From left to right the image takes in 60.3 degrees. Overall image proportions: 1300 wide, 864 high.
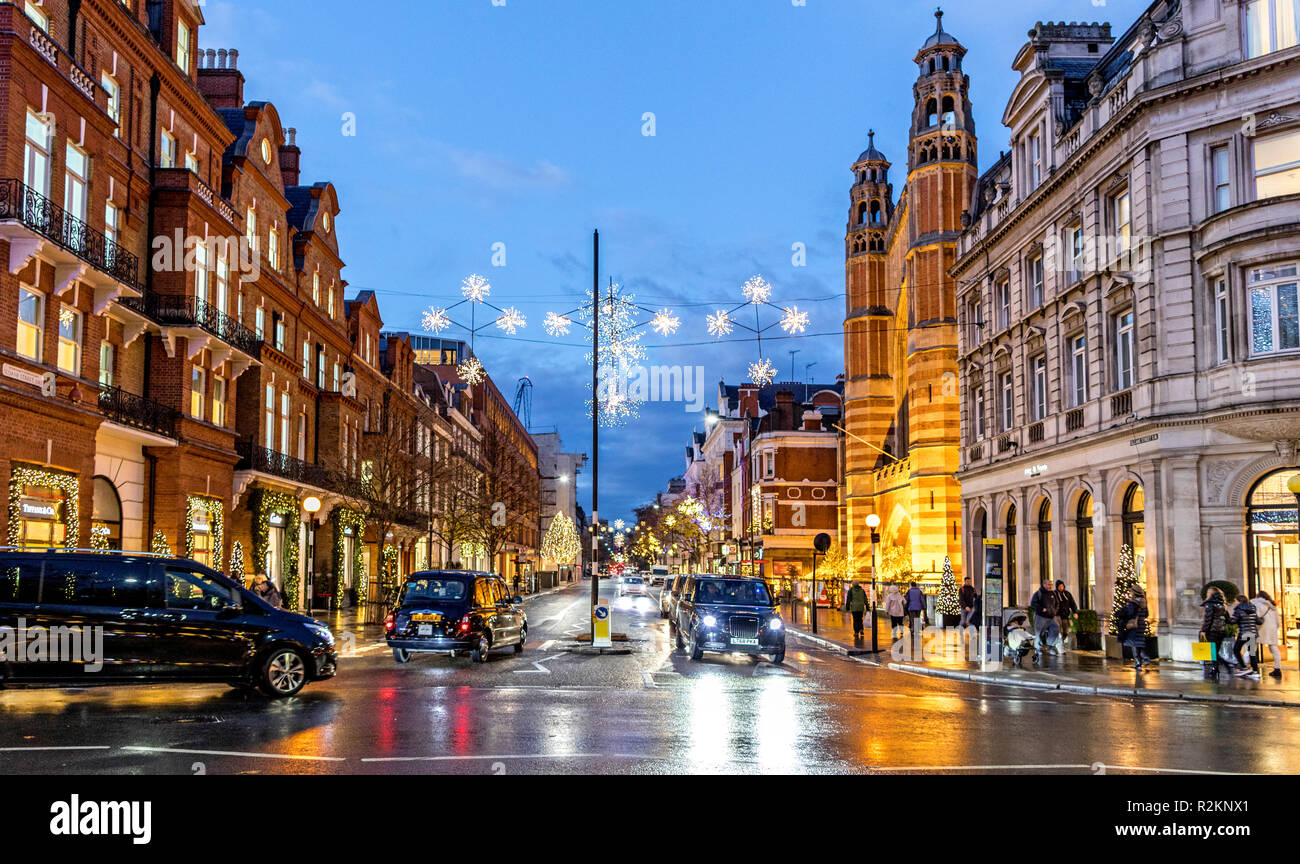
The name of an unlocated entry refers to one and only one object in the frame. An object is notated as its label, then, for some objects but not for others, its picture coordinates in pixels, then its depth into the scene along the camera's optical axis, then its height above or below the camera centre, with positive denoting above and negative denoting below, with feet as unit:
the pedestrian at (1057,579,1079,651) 87.45 -5.98
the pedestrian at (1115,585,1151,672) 71.26 -6.03
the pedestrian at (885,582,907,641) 104.27 -6.74
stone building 75.51 +16.59
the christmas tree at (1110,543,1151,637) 82.48 -3.65
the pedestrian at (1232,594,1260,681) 67.46 -6.10
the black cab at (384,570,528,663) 69.41 -5.22
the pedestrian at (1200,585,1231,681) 68.39 -5.64
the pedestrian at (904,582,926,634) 99.66 -6.30
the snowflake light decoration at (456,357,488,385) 103.96 +15.97
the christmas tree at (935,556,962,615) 116.98 -6.57
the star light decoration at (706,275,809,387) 87.76 +17.55
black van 45.44 -3.85
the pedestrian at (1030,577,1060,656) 81.51 -6.03
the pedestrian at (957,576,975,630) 96.07 -5.72
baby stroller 76.18 -7.26
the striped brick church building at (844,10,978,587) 145.07 +31.11
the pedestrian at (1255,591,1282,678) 69.36 -5.38
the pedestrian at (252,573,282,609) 79.71 -3.94
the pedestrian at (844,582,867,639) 98.63 -6.36
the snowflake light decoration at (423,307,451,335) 90.89 +17.44
